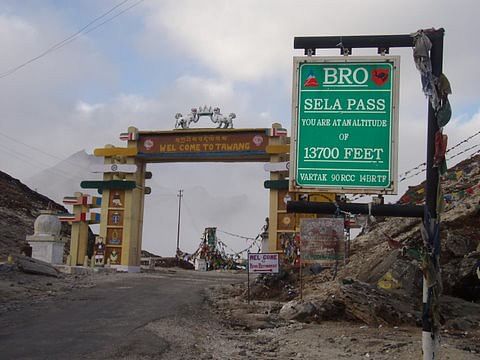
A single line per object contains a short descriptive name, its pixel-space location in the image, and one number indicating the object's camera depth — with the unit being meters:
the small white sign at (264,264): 19.05
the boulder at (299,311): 14.86
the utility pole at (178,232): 81.62
